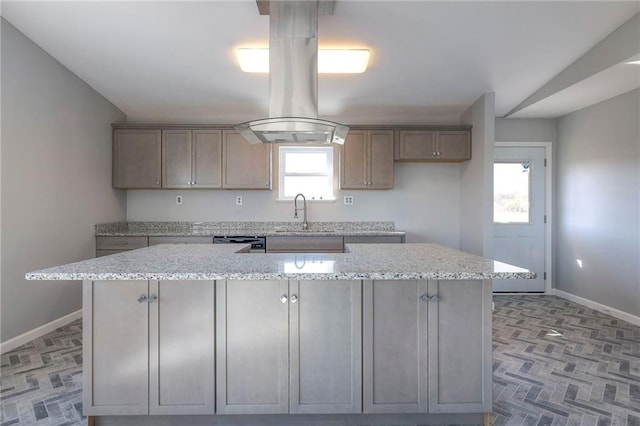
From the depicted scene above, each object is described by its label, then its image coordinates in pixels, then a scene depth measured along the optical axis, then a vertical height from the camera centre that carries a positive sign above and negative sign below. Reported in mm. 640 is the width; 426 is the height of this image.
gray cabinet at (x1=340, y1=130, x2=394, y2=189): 4332 +671
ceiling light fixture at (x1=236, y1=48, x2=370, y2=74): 3213 +1462
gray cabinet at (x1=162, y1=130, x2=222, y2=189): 4289 +718
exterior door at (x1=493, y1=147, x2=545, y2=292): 4637 +19
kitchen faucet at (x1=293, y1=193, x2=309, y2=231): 4539 +17
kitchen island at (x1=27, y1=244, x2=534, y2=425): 1750 -697
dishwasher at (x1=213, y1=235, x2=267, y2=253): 4008 -358
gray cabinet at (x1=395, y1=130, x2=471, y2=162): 4289 +829
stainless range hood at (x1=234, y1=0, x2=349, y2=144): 2453 +1078
